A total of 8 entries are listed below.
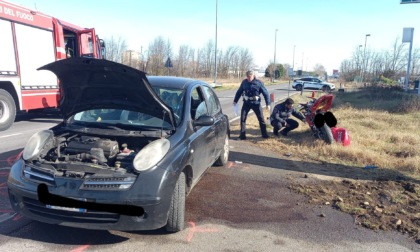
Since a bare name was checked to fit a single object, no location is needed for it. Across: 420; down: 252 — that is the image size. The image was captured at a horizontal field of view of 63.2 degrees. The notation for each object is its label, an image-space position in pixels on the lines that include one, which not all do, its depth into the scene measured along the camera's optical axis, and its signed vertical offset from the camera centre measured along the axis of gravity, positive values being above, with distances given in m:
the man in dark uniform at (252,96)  8.98 -0.78
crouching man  9.52 -1.39
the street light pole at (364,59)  41.53 +0.99
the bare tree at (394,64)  36.59 +0.44
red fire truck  9.41 +0.29
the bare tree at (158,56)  44.31 +1.40
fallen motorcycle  8.38 -1.40
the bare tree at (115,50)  46.88 +2.17
